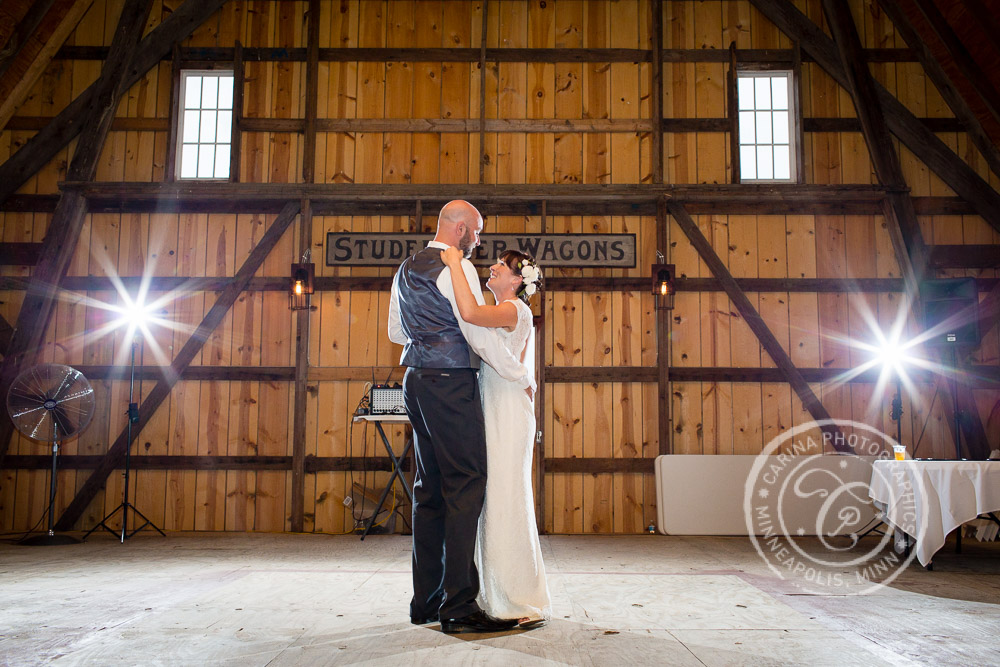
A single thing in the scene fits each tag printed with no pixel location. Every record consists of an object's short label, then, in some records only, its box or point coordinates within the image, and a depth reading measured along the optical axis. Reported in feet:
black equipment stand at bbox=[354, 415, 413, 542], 19.40
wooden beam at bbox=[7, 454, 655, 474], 21.93
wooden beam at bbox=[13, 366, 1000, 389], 22.21
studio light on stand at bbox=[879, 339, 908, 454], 22.04
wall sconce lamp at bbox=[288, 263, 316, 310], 21.91
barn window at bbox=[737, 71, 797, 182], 23.57
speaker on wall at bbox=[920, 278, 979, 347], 21.39
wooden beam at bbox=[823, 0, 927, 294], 22.18
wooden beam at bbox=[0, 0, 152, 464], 21.60
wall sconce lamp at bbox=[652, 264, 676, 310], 22.07
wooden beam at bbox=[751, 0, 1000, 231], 22.44
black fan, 19.16
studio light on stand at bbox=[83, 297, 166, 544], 19.97
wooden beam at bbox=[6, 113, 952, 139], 23.15
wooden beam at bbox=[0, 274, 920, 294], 22.53
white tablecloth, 15.03
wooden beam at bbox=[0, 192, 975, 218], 22.68
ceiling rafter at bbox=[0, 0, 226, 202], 22.62
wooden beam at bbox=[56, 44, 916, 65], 23.36
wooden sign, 22.34
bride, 9.93
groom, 9.59
